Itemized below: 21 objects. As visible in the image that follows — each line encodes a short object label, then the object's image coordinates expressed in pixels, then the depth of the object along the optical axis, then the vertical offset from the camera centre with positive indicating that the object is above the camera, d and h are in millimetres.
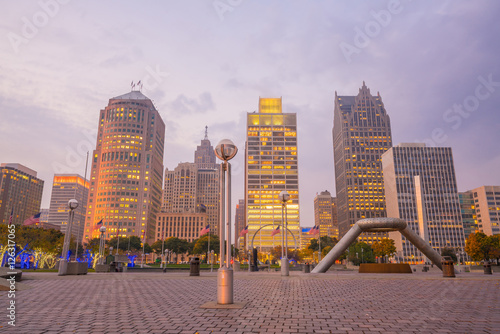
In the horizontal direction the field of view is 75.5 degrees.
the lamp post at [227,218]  10297 +1011
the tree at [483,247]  82875 +50
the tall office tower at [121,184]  187000 +36680
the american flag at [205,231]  54638 +2682
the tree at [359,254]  96625 -2048
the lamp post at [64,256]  24978 -663
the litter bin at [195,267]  29484 -1779
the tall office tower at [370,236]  195625 +6615
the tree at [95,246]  101225 +420
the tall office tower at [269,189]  188875 +33930
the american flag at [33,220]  36438 +3050
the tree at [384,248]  106312 -258
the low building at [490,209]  192875 +22443
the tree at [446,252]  135125 -1995
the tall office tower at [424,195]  172000 +28197
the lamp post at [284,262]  26953 -1203
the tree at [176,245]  131125 +865
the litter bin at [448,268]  27948 -1761
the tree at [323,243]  135400 +1845
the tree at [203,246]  124562 +451
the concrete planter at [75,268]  26094 -1663
